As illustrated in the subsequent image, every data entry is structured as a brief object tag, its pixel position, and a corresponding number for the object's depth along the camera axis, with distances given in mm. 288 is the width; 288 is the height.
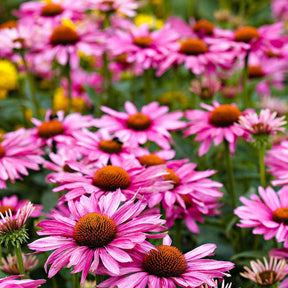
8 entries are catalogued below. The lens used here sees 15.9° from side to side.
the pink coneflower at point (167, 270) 742
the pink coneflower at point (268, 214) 847
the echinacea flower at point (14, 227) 787
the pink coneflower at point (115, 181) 831
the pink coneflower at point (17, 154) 928
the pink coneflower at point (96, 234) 739
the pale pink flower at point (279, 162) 900
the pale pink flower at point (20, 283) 709
